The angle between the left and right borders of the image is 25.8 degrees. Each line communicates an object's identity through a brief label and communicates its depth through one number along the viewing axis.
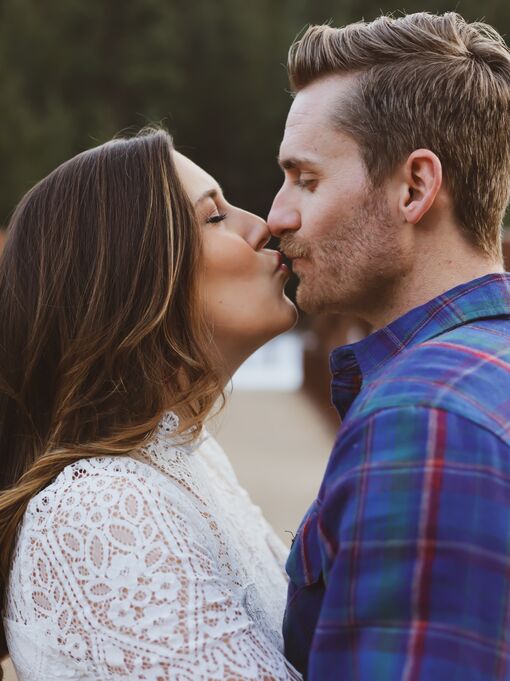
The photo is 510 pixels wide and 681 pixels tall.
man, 0.63
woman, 0.76
